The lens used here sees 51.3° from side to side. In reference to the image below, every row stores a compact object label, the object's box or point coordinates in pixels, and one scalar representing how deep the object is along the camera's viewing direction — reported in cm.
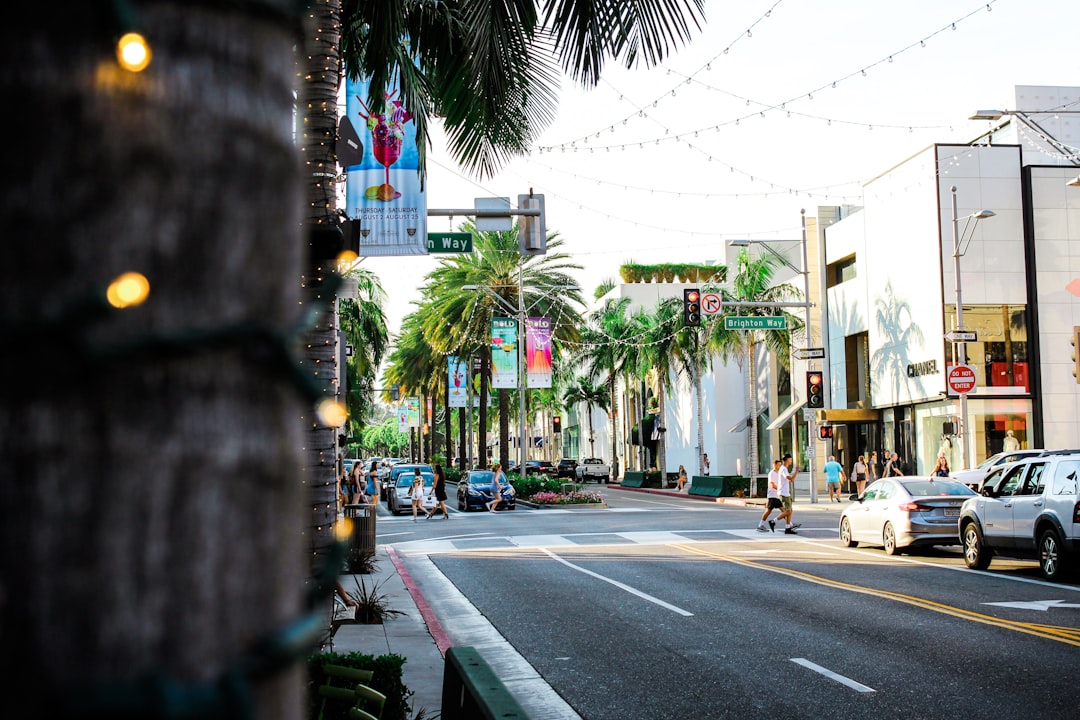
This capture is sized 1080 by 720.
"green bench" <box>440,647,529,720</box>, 535
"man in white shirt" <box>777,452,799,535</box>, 2727
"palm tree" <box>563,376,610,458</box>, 9681
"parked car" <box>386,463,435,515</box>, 4212
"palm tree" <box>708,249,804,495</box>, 5206
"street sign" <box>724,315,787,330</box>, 3756
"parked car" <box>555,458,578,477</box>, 8425
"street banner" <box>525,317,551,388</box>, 4478
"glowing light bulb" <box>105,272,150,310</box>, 122
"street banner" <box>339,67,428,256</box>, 1895
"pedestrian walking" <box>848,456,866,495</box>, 4341
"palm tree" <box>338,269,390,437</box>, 4578
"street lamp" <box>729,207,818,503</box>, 4100
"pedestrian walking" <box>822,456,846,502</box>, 4284
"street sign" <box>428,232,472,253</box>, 2231
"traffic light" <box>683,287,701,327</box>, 3509
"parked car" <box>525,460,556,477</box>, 7550
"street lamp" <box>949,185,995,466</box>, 3494
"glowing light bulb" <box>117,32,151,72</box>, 128
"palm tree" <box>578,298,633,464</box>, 7650
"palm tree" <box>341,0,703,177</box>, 1009
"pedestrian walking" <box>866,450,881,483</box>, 4928
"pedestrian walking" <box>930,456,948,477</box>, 3449
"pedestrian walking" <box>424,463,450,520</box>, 3756
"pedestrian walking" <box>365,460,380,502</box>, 3839
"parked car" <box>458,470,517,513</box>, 4200
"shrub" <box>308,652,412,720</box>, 702
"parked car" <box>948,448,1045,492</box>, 3158
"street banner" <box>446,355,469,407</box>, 5703
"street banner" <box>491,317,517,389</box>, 4456
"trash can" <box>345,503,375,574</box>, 1912
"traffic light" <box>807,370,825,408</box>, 3916
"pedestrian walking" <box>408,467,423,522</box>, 3878
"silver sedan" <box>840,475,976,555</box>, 2114
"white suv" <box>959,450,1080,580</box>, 1619
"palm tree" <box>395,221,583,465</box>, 5028
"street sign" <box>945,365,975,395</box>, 3288
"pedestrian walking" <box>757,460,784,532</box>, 2709
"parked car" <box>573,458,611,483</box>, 8219
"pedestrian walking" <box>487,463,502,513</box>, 4153
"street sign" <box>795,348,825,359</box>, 3988
